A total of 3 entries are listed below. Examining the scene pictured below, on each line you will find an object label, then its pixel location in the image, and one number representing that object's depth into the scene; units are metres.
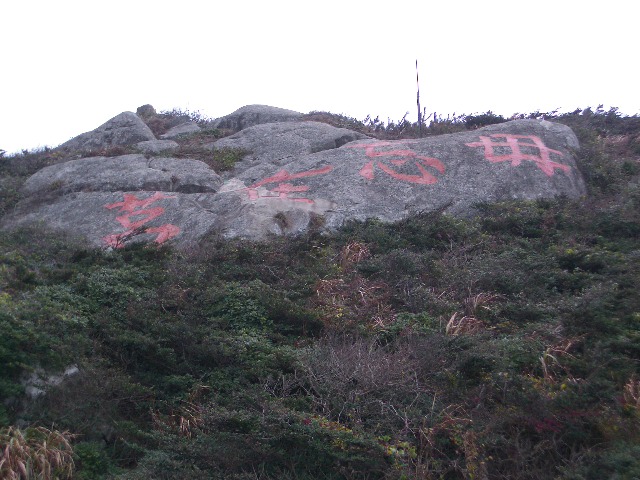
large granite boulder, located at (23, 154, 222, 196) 14.98
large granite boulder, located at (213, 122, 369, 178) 16.00
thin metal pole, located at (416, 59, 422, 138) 18.36
